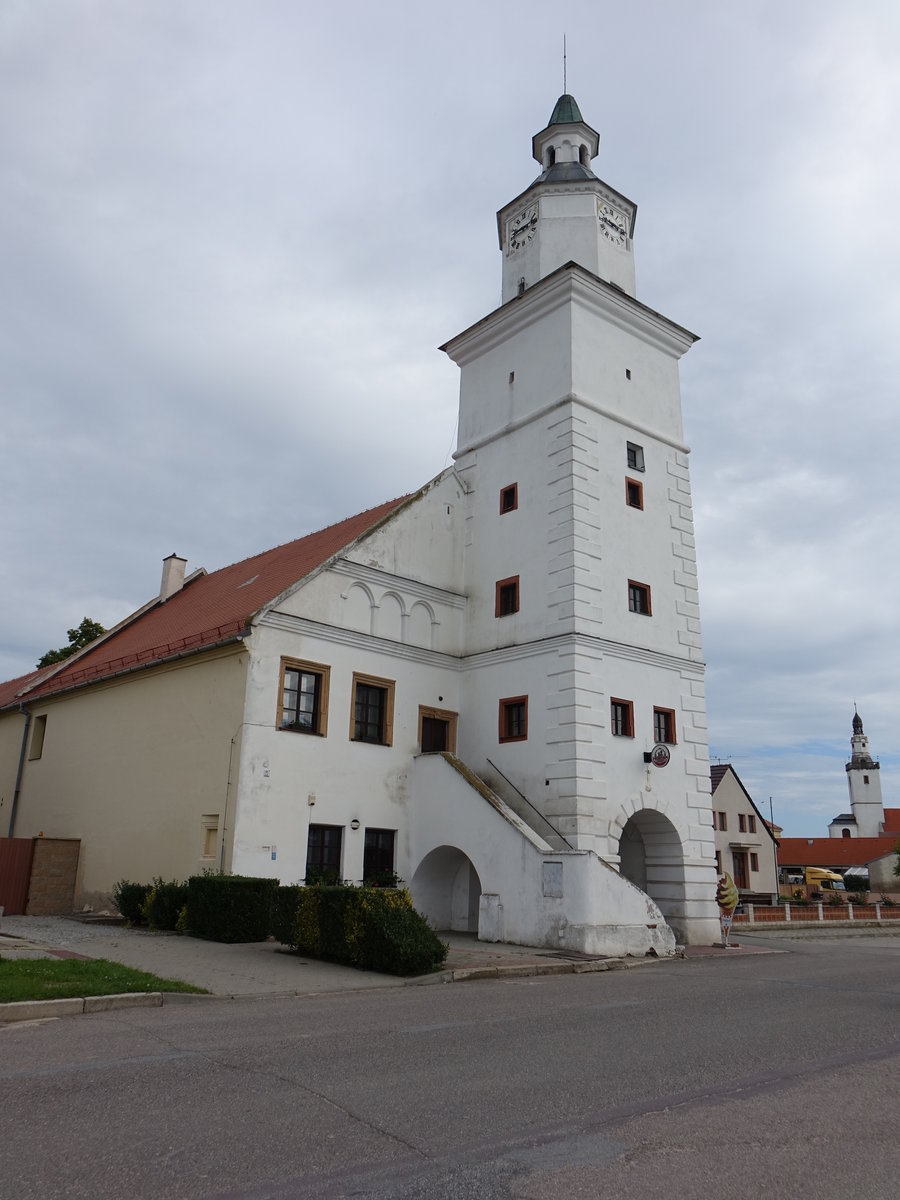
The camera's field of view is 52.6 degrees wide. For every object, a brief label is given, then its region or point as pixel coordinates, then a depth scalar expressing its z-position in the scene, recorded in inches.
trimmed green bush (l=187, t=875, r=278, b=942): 626.5
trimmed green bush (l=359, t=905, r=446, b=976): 509.0
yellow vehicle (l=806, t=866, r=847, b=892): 2913.4
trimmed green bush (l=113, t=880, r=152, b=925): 737.0
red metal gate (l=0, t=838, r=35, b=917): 852.6
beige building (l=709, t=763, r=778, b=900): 2091.5
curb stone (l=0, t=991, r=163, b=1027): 349.1
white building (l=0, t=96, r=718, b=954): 753.6
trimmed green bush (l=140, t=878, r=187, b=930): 687.7
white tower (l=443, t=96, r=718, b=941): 834.8
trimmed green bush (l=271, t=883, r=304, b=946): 586.9
